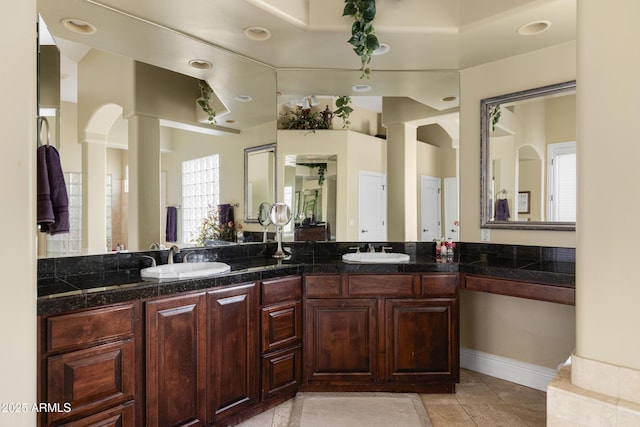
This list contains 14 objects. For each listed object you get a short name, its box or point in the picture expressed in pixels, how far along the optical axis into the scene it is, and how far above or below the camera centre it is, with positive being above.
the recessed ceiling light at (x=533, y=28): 2.30 +1.13
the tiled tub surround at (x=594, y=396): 0.73 -0.36
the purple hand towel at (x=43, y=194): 1.70 +0.10
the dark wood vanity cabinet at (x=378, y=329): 2.55 -0.76
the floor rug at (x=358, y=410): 2.28 -1.22
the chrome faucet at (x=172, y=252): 2.39 -0.23
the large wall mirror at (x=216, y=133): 2.15 +0.58
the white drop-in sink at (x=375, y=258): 2.63 -0.32
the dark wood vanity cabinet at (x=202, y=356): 1.86 -0.74
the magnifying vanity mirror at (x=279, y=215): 3.04 +0.00
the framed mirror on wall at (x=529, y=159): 2.57 +0.39
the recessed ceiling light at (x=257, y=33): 2.40 +1.15
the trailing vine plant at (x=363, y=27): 2.26 +1.12
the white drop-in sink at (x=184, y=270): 1.98 -0.31
